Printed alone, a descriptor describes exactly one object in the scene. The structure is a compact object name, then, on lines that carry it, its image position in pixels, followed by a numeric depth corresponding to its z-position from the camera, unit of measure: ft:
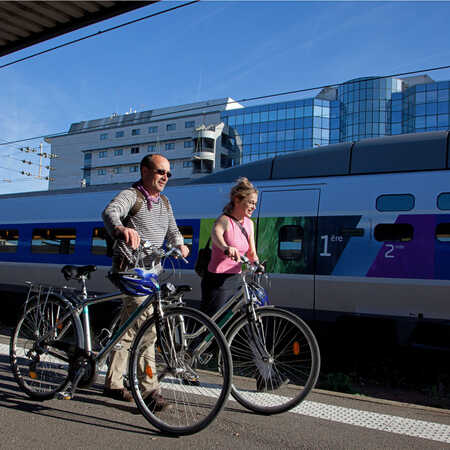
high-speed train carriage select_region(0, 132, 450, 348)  20.97
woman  13.20
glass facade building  197.98
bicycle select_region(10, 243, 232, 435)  10.18
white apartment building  240.53
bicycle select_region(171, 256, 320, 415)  11.23
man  11.91
